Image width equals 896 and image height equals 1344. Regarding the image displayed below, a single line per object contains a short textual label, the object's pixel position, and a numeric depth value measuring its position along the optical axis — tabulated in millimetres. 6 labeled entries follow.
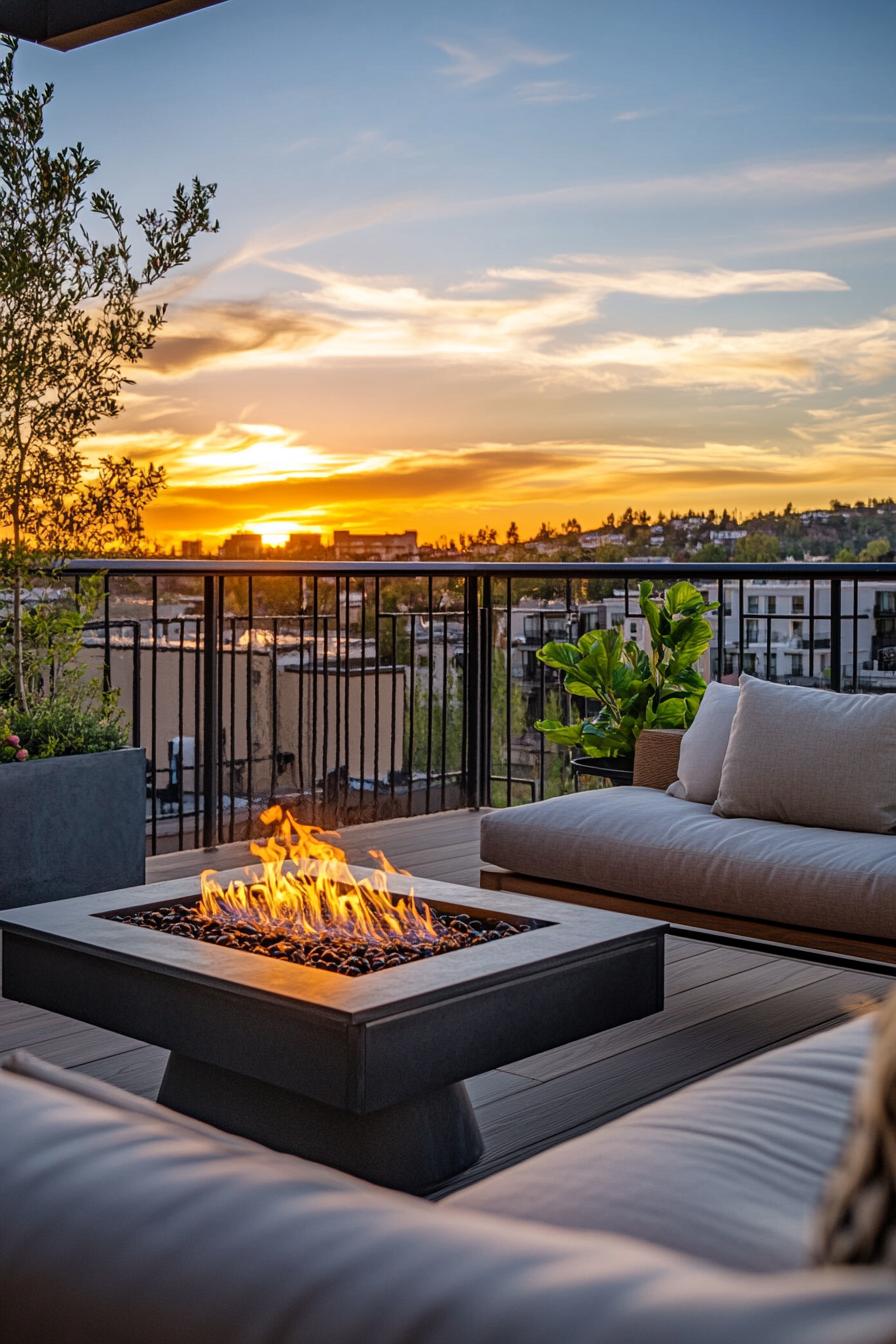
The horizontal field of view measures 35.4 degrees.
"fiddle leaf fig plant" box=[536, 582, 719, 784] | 4539
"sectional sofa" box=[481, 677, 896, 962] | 2977
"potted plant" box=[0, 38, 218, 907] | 4121
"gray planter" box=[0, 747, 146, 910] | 3971
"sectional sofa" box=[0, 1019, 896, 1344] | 512
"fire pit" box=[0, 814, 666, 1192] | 2051
